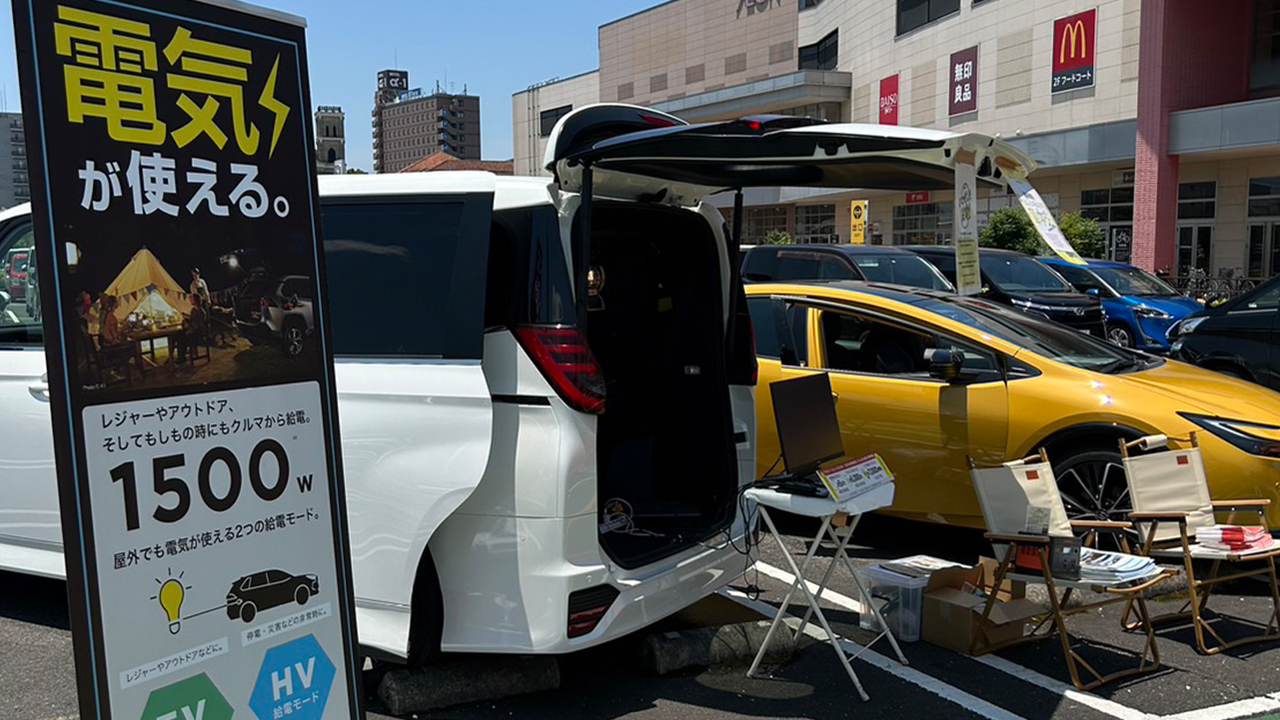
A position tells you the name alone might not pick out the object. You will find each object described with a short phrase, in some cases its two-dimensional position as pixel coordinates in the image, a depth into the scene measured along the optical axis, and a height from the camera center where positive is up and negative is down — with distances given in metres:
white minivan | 3.69 -0.49
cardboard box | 4.68 -1.72
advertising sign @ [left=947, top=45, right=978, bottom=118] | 37.00 +4.87
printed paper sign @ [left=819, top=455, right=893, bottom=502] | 4.19 -0.99
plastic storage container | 4.90 -1.73
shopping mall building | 27.53 +3.64
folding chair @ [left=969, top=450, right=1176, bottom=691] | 4.42 -1.36
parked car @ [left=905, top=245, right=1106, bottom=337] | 14.53 -0.94
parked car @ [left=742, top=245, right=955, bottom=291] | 13.33 -0.49
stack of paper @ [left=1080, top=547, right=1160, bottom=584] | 4.50 -1.49
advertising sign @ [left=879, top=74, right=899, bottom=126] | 42.25 +4.97
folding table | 4.14 -1.09
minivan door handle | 4.51 -0.59
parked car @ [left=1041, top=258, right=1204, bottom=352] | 15.77 -1.25
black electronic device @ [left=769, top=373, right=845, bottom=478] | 4.31 -0.81
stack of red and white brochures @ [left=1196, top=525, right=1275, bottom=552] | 4.89 -1.48
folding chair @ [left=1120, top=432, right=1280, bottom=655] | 5.08 -1.34
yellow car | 5.54 -0.95
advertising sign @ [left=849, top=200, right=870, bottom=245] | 21.28 +0.12
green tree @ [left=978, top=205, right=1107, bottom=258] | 28.09 -0.33
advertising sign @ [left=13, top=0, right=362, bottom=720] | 2.06 -0.24
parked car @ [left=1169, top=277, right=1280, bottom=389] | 9.70 -1.14
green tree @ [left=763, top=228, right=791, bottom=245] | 45.06 -0.39
